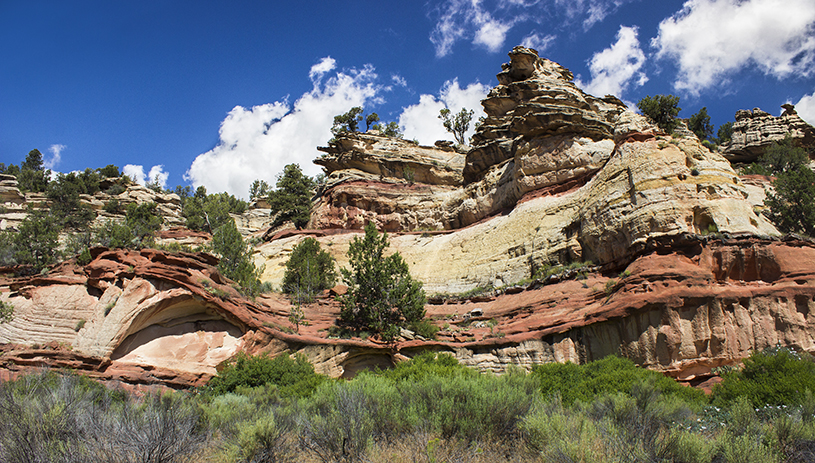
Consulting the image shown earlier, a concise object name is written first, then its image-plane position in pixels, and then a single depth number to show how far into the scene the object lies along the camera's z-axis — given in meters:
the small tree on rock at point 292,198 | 46.84
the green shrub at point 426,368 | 15.53
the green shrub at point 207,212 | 48.97
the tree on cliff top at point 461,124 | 62.03
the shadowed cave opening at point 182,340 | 18.38
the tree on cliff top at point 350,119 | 56.38
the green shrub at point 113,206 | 48.79
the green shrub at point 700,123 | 55.90
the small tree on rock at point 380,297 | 23.27
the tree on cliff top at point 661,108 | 43.62
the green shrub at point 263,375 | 17.58
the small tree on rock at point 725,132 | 56.78
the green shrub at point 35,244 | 29.28
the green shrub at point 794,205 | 29.88
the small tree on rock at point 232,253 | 27.30
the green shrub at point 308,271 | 29.91
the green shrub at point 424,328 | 22.03
